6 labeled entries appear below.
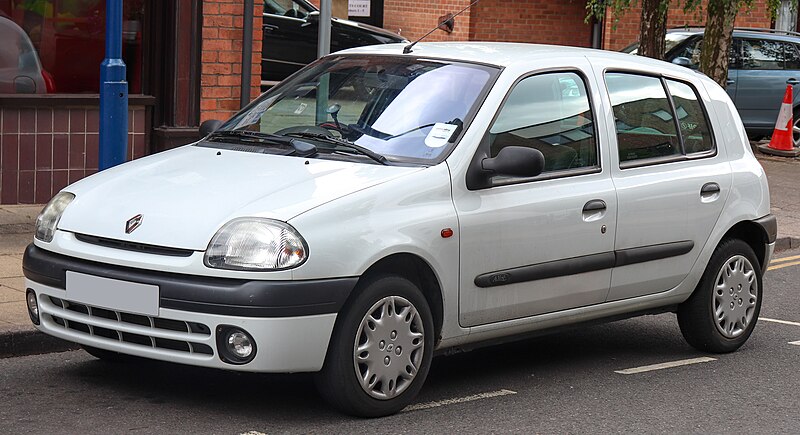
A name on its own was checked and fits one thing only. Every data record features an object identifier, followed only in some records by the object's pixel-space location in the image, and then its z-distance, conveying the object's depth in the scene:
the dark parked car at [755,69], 18.88
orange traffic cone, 18.22
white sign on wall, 16.49
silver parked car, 5.36
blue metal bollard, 7.97
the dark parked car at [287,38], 16.27
